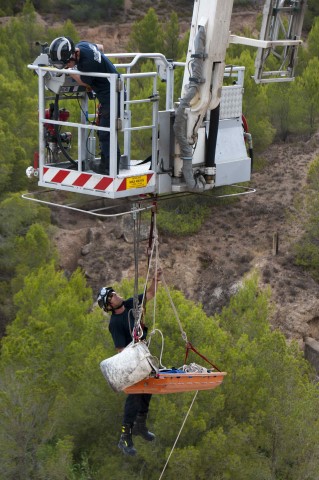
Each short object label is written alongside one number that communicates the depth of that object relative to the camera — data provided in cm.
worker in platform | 1167
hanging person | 1255
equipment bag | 1190
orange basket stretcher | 1198
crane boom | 1201
